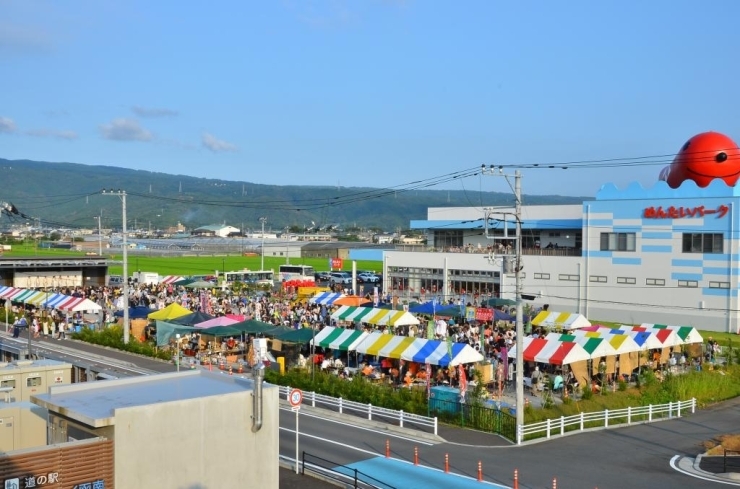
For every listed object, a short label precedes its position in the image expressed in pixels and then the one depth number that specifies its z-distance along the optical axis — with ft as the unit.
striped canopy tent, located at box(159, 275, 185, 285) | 211.25
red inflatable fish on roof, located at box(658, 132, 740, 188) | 150.51
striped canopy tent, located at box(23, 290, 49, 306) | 150.20
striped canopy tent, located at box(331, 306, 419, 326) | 117.39
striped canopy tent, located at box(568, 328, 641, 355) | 92.63
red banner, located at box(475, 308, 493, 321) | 120.69
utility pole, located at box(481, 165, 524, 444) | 65.16
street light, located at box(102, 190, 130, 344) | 113.87
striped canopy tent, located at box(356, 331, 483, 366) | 85.66
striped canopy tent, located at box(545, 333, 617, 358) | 89.51
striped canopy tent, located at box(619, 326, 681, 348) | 101.19
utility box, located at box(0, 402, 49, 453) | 43.24
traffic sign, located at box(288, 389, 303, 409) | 57.35
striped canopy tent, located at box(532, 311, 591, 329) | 118.11
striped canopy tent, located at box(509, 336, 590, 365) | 85.97
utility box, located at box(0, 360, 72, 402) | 58.29
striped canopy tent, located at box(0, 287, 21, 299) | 160.76
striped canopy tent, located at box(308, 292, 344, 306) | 148.66
